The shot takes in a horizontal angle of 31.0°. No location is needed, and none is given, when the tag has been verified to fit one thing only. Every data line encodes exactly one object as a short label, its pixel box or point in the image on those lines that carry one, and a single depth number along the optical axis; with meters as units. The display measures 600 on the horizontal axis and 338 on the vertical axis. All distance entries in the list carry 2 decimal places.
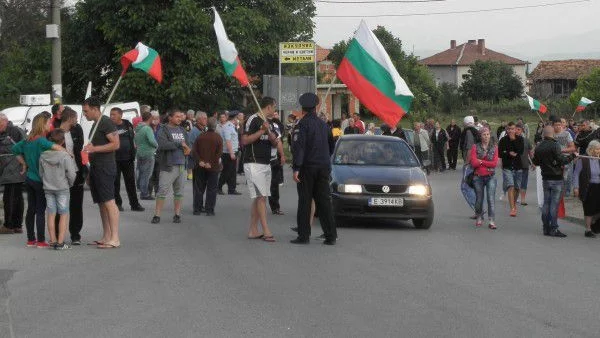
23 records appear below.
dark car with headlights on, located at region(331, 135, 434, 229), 15.97
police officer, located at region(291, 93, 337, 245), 13.58
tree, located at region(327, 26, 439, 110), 87.15
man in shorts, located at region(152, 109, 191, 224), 16.19
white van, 24.75
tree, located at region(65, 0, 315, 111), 45.50
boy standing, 12.65
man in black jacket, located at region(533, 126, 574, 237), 16.06
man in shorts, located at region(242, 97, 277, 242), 13.90
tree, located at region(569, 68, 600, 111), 75.12
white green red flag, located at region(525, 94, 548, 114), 29.36
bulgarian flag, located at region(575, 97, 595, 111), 33.92
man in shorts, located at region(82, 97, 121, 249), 12.91
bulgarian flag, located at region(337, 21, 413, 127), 16.08
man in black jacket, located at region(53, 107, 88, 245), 13.12
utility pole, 26.45
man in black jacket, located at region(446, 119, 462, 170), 35.94
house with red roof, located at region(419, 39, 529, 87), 140.38
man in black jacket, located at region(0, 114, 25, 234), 14.33
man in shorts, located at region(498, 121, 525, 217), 19.67
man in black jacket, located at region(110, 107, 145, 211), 18.16
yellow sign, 32.91
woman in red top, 17.30
